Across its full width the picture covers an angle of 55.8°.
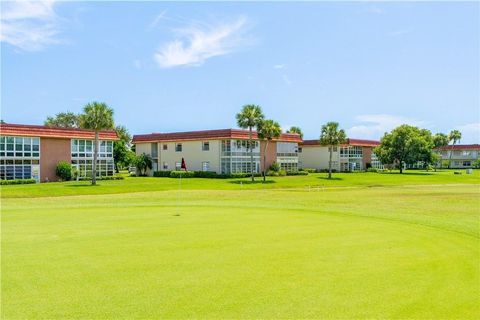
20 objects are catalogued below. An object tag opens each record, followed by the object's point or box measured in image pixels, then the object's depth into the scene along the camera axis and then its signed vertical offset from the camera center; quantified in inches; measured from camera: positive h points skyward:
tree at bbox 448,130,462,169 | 5625.0 +342.4
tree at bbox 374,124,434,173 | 3708.2 +149.0
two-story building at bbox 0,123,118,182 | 2121.1 +112.3
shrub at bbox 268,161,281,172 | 3036.4 +7.5
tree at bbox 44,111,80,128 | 4515.3 +526.5
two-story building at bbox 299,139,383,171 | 3806.6 +99.2
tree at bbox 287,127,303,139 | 4621.1 +386.7
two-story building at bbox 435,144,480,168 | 5536.4 +127.8
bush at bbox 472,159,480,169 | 5211.6 +8.6
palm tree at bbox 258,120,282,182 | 2524.6 +218.0
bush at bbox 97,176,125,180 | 2411.4 -31.8
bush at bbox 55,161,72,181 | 2287.5 +11.6
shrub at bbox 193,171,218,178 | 2647.6 -25.5
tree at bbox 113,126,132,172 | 3263.8 +127.0
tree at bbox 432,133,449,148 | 5344.5 +301.6
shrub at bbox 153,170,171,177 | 2859.3 -15.7
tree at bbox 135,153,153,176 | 3070.9 +55.1
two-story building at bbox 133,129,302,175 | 2778.1 +129.3
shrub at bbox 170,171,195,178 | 2686.3 -23.0
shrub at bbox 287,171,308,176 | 3085.6 -36.8
